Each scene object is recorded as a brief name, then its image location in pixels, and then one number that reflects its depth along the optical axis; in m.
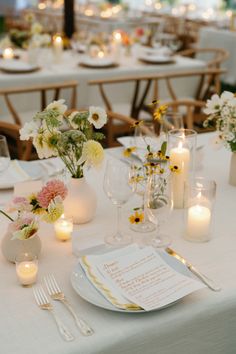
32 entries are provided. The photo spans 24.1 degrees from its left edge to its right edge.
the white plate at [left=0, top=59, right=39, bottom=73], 3.99
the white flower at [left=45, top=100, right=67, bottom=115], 1.56
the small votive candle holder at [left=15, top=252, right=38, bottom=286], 1.34
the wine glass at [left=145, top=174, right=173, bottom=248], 1.54
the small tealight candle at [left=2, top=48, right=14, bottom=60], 4.33
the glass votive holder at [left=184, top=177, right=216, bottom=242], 1.59
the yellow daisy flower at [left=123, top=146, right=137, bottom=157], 1.64
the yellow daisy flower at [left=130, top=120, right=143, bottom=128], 1.72
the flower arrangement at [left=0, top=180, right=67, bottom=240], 1.37
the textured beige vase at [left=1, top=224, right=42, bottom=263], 1.44
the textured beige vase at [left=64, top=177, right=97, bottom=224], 1.64
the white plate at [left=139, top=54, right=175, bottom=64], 4.48
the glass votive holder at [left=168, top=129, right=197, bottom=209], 1.78
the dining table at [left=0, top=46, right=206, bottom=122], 3.92
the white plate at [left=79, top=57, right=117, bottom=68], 4.24
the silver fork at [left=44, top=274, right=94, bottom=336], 1.19
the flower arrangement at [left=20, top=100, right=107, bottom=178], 1.51
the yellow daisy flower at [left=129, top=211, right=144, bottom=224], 1.48
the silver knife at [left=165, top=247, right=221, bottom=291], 1.36
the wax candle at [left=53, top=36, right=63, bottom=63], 4.33
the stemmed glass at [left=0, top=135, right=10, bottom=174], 1.88
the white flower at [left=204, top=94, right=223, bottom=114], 1.91
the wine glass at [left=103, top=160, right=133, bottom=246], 1.53
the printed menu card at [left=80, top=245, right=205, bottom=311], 1.29
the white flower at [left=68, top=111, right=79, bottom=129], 1.57
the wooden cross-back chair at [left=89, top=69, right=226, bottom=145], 3.74
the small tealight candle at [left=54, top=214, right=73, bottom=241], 1.57
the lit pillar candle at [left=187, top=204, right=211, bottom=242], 1.59
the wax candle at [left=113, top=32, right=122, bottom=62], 4.58
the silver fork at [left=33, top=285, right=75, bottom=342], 1.17
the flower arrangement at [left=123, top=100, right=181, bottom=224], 1.55
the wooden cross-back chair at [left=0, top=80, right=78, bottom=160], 2.59
